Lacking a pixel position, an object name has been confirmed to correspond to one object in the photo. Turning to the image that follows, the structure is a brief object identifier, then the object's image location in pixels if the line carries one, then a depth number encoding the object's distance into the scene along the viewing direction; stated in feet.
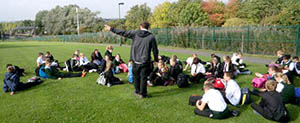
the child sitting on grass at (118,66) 35.63
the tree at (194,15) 165.07
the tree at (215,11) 175.32
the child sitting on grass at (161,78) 26.96
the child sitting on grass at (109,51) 40.01
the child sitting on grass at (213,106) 16.53
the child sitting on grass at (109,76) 27.09
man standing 20.07
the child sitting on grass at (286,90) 19.02
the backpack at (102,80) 27.20
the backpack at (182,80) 25.77
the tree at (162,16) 200.34
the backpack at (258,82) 25.06
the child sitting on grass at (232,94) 19.29
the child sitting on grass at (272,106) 15.90
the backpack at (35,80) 28.09
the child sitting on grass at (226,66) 28.89
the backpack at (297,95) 19.45
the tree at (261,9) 132.36
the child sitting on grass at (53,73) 30.60
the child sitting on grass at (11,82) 24.49
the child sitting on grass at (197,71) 28.25
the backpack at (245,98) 19.63
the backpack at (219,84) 24.53
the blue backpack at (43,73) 31.30
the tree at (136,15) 242.00
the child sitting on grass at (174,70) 27.50
